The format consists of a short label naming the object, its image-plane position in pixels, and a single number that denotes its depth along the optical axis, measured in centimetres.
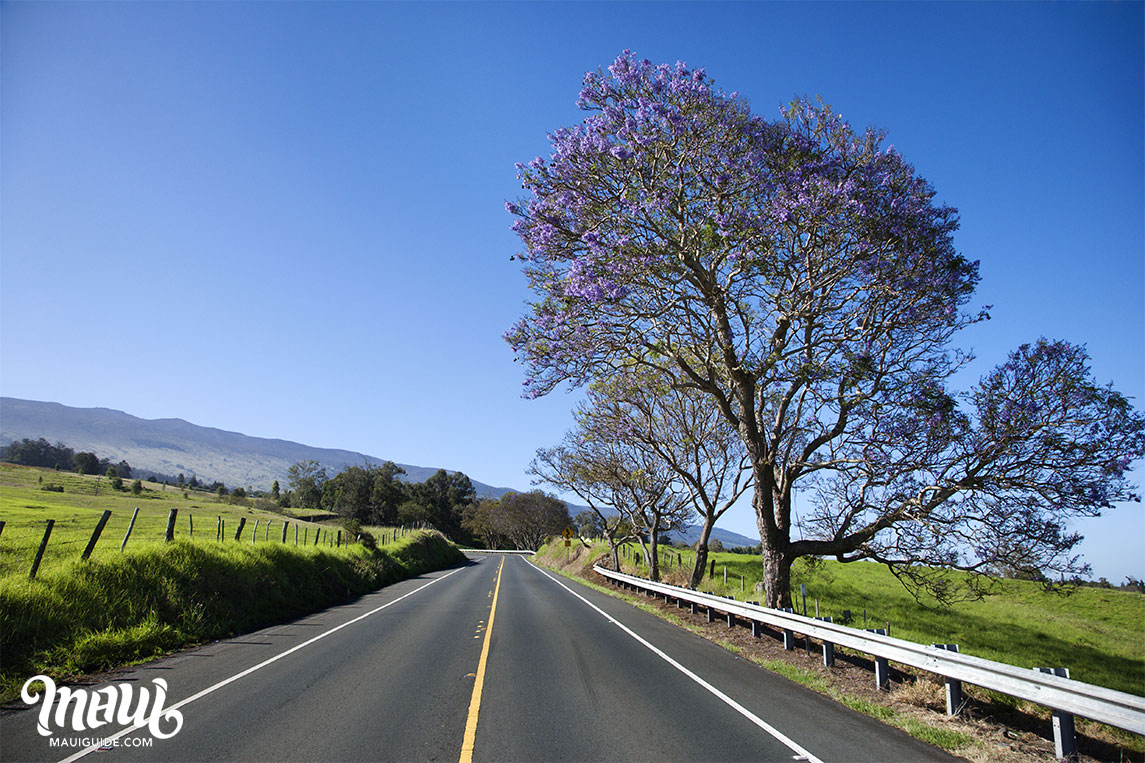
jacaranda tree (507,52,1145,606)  1312
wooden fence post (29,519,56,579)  1045
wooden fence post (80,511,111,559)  1168
